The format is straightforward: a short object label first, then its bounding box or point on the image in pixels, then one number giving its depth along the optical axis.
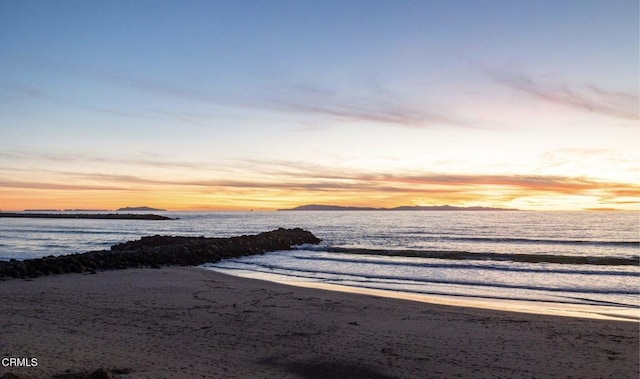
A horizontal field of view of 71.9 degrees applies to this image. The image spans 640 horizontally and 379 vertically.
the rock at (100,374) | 6.04
